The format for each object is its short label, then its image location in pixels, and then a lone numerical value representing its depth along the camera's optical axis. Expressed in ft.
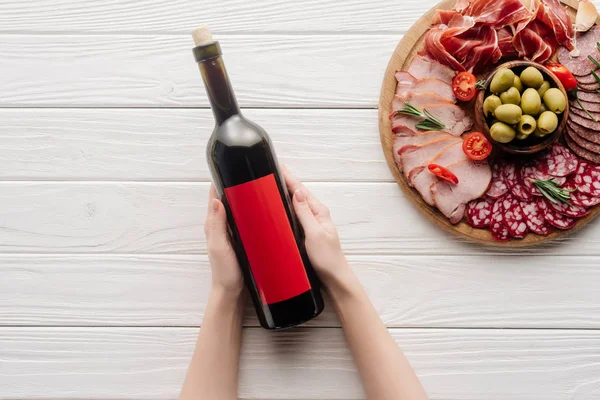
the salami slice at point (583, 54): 3.79
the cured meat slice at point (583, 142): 3.76
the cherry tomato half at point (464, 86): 3.77
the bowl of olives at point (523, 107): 3.53
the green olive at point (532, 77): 3.55
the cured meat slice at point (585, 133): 3.77
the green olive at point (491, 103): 3.58
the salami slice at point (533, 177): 3.78
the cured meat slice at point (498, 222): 3.84
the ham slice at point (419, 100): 3.81
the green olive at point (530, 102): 3.52
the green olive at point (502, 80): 3.55
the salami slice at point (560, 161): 3.78
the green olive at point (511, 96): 3.55
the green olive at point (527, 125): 3.52
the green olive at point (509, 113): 3.50
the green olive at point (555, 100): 3.53
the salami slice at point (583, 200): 3.76
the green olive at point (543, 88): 3.59
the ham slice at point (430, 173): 3.81
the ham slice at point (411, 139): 3.83
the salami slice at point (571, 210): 3.77
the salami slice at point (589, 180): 3.75
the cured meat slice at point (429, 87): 3.83
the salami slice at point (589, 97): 3.78
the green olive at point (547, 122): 3.51
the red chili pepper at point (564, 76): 3.71
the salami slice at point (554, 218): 3.81
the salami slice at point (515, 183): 3.82
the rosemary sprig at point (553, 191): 3.72
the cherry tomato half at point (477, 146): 3.76
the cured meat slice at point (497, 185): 3.83
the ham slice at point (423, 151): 3.82
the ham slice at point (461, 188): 3.80
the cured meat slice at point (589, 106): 3.78
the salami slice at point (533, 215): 3.82
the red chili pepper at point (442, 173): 3.78
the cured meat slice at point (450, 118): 3.82
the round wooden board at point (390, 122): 3.92
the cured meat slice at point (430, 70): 3.86
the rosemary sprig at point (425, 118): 3.81
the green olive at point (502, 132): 3.56
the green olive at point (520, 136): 3.60
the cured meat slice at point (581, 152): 3.76
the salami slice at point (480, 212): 3.85
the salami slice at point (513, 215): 3.82
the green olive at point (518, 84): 3.60
